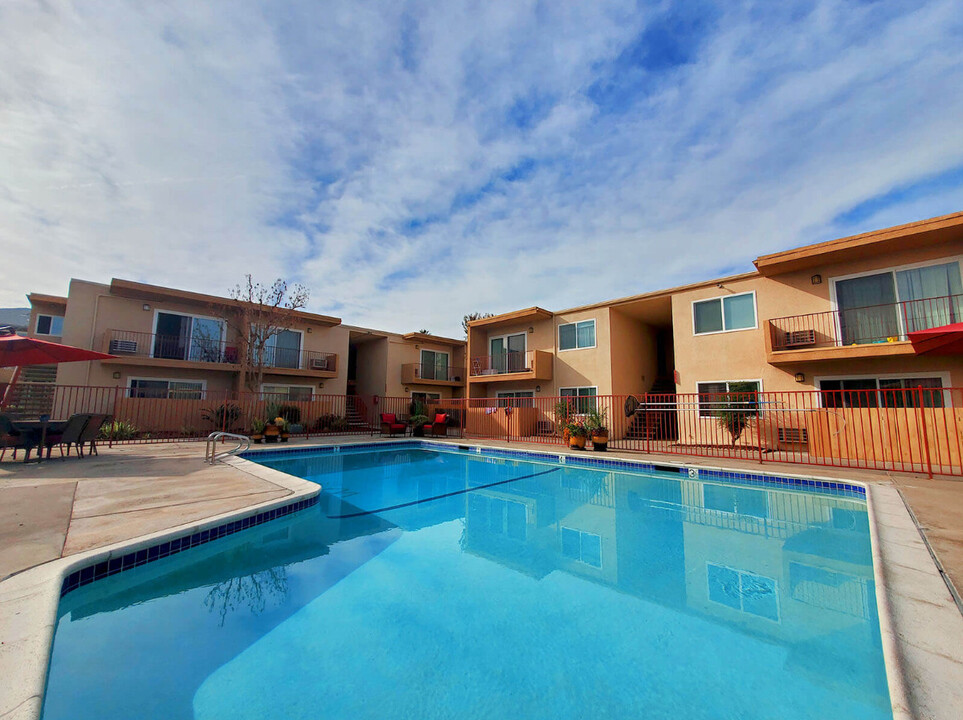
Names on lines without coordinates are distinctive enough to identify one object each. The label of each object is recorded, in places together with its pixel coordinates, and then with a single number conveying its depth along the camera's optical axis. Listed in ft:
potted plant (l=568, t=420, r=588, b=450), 38.04
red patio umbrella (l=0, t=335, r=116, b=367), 23.49
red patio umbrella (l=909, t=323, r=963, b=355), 21.53
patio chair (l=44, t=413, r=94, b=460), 24.40
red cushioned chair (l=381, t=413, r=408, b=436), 51.08
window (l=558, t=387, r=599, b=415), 50.37
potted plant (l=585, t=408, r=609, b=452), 37.11
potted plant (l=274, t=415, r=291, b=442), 41.57
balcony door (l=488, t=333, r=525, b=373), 60.29
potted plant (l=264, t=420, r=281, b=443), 40.65
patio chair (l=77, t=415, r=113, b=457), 25.48
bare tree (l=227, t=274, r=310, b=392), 51.98
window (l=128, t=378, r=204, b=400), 49.44
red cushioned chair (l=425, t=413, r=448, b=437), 53.52
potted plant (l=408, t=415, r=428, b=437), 54.08
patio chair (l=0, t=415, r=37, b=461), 22.88
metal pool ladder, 25.60
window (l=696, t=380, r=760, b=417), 38.17
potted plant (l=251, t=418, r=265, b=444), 40.14
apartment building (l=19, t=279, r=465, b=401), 46.83
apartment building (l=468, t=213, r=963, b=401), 32.99
